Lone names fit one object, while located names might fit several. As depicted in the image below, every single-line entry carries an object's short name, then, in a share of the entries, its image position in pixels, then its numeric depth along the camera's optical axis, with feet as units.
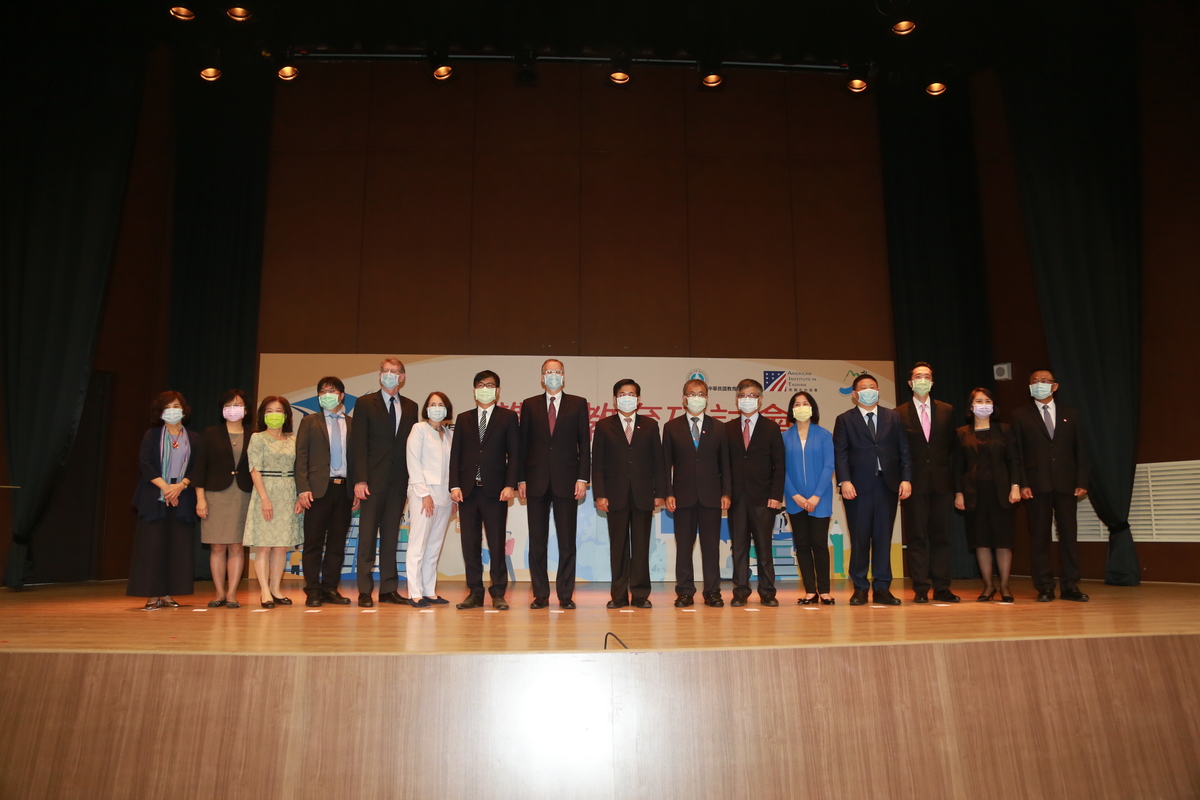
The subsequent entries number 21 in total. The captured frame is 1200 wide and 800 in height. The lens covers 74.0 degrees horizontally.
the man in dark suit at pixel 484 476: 15.66
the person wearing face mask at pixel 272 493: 15.90
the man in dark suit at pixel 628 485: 15.89
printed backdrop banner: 23.88
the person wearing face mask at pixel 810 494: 16.35
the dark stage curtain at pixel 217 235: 25.09
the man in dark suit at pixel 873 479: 15.98
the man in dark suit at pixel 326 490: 16.16
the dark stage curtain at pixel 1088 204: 21.39
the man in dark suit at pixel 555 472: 15.66
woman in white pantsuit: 16.16
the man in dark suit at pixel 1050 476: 16.63
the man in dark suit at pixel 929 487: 16.38
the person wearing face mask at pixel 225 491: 15.89
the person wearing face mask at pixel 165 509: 15.70
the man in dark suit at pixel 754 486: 16.35
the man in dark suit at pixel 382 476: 16.40
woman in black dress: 16.69
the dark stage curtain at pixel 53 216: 20.33
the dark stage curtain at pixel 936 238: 26.30
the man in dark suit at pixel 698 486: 16.12
